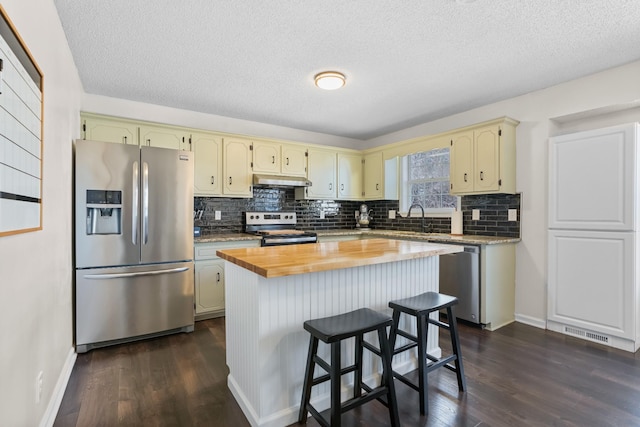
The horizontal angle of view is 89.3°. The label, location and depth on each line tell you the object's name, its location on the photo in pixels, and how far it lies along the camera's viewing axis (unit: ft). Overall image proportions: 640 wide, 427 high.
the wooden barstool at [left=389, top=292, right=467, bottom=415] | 6.02
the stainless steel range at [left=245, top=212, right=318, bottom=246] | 12.40
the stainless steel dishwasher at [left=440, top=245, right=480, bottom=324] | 10.43
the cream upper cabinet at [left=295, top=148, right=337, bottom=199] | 14.78
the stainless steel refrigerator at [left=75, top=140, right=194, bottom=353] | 8.71
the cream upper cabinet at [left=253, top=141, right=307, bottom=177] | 13.37
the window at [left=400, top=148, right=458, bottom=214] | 13.91
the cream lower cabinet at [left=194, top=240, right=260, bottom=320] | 11.07
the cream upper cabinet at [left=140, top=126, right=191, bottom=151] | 11.17
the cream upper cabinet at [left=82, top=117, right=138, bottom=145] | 10.30
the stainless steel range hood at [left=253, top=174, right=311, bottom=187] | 13.05
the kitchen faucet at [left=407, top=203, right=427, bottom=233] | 13.88
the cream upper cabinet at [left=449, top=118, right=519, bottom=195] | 10.89
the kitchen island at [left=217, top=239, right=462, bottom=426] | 5.55
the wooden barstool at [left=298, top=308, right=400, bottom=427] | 4.96
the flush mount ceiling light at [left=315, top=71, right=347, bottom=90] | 9.22
